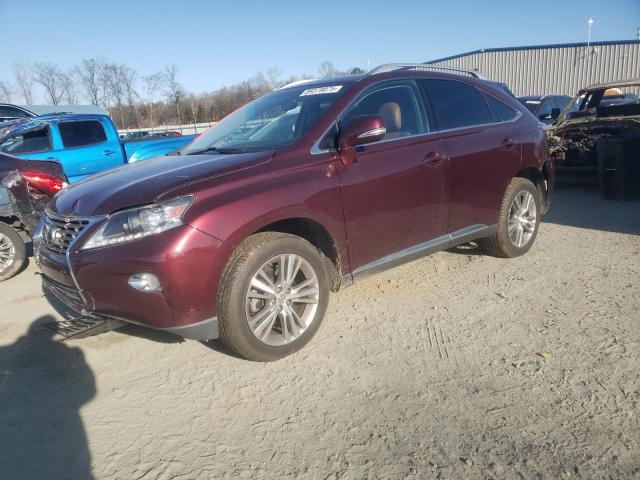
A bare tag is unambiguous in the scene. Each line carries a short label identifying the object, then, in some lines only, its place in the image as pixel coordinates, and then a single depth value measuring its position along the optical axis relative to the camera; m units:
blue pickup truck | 7.63
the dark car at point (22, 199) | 5.10
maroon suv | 2.63
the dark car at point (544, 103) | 12.49
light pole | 29.69
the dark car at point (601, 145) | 7.30
